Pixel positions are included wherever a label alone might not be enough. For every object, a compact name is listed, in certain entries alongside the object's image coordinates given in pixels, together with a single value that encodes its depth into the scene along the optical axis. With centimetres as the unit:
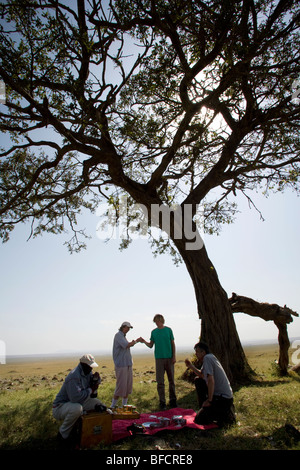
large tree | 951
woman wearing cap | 805
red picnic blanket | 592
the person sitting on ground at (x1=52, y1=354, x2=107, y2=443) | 566
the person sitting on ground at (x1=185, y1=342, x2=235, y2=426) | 617
